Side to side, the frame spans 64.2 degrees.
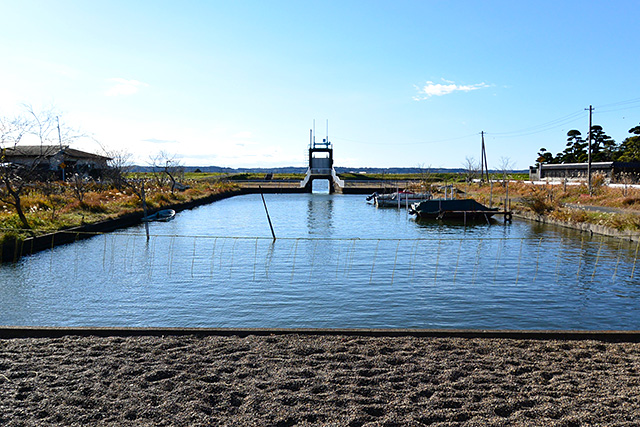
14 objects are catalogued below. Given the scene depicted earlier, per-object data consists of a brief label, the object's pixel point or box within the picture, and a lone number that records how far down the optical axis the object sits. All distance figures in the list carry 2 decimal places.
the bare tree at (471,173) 74.75
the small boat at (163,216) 32.28
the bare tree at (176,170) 52.54
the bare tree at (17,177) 19.86
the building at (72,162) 48.59
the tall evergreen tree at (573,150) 70.75
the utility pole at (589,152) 41.24
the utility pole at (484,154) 58.66
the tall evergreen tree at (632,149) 55.43
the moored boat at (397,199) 47.56
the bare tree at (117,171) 45.72
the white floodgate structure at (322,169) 72.31
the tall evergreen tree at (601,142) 66.25
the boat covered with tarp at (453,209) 35.19
